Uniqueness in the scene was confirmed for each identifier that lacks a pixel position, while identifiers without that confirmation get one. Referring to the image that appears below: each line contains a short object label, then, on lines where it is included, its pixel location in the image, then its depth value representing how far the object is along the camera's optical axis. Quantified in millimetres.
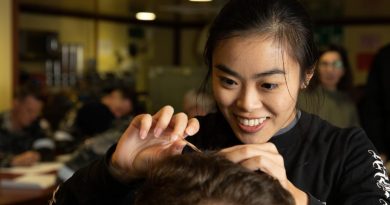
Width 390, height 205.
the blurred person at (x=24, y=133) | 4523
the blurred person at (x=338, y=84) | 3705
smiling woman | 1127
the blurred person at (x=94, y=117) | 5242
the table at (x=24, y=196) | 3360
